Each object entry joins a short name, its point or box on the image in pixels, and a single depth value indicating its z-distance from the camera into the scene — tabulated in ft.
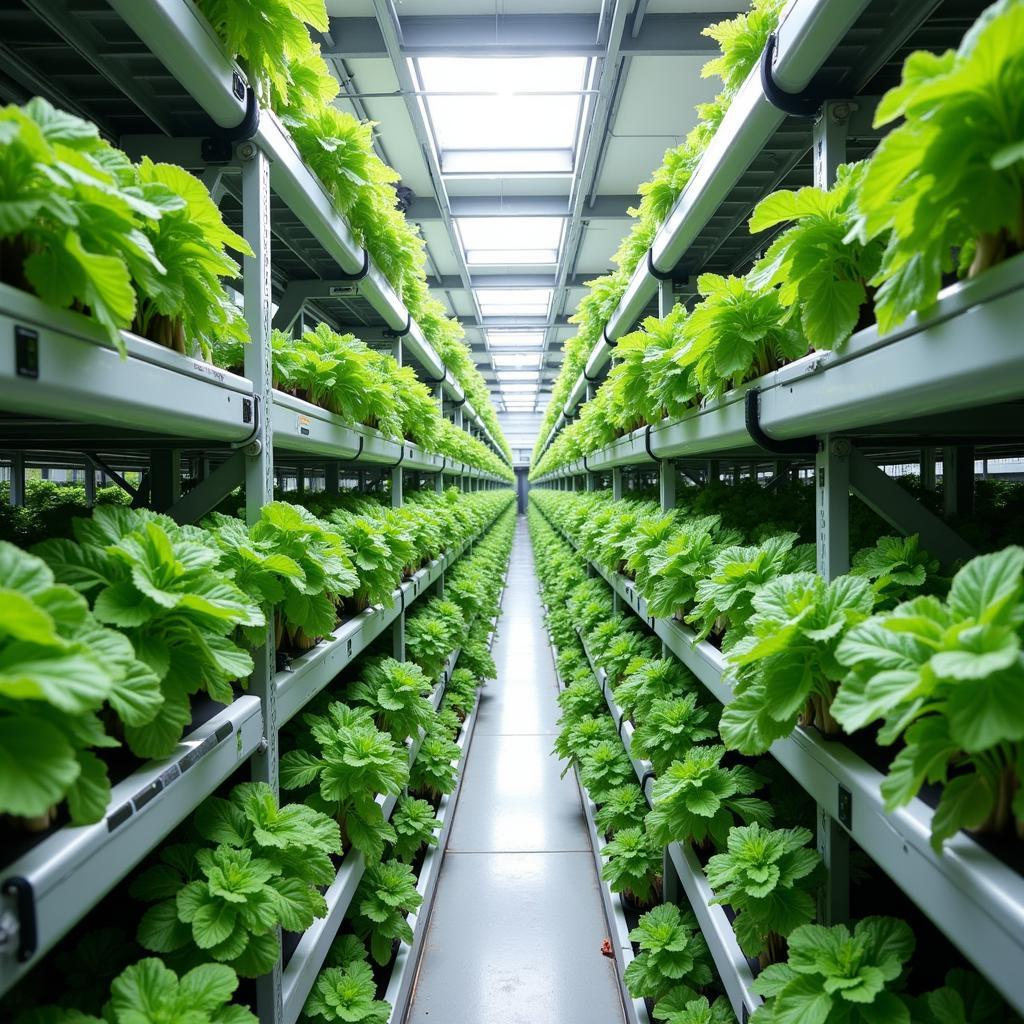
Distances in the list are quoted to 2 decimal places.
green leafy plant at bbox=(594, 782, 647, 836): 10.96
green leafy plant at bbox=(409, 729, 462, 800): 13.15
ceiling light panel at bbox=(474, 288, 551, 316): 35.50
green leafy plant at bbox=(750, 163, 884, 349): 4.35
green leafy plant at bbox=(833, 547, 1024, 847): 2.77
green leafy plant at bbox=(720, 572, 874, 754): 4.23
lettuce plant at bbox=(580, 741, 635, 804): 12.16
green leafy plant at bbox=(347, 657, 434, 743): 10.27
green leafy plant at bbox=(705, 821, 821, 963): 5.16
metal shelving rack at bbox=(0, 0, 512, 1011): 3.21
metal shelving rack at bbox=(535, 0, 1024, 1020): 3.01
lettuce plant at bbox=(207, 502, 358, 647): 5.77
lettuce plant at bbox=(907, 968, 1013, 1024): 3.75
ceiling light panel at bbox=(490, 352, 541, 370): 52.92
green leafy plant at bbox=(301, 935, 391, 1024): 7.09
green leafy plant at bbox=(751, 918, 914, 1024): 3.84
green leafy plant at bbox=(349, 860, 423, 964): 8.87
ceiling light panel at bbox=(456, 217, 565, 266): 26.43
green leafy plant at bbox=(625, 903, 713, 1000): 7.82
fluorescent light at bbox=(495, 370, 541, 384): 59.67
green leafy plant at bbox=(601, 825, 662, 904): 10.03
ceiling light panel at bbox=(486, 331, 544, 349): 45.57
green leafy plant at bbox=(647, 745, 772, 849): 6.74
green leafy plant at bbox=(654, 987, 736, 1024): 6.79
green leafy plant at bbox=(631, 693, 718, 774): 8.40
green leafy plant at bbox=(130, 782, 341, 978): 4.66
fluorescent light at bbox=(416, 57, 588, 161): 16.72
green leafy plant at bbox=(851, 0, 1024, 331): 2.63
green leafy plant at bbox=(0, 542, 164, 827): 2.58
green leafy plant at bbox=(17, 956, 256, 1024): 3.75
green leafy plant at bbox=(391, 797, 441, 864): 10.96
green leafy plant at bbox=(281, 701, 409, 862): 7.77
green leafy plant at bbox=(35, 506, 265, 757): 3.97
